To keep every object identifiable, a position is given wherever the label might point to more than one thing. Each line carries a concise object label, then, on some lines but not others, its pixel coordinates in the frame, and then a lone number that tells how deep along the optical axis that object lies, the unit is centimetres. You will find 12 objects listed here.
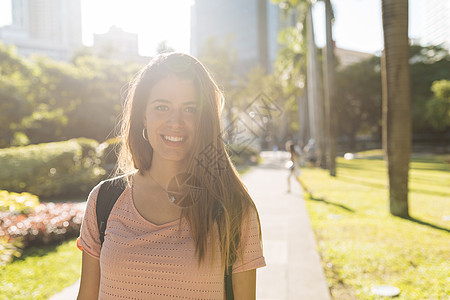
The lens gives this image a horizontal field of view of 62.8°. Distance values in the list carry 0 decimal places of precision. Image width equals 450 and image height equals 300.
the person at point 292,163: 1216
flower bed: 609
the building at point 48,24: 11828
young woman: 154
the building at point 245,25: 8500
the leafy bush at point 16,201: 286
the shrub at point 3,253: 285
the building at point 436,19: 11225
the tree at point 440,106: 2695
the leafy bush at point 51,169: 1048
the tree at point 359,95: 4575
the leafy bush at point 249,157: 2737
